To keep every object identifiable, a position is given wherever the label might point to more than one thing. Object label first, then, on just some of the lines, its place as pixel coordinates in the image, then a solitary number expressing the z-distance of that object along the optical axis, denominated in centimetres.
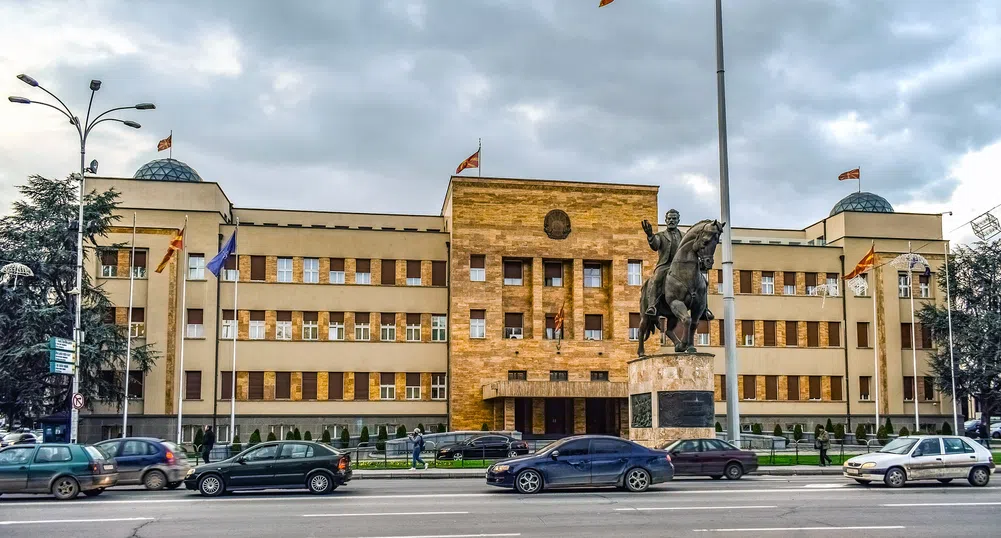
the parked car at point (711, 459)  2728
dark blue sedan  2242
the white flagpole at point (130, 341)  4969
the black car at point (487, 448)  4178
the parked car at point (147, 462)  2628
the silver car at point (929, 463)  2436
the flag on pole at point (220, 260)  4738
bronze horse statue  2820
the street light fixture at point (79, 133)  3266
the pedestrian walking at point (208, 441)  3909
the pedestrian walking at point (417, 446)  3431
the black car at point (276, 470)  2312
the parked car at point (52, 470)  2250
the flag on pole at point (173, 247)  4825
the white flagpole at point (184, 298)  5275
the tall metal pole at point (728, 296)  2811
